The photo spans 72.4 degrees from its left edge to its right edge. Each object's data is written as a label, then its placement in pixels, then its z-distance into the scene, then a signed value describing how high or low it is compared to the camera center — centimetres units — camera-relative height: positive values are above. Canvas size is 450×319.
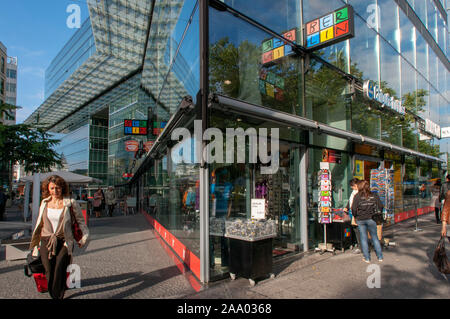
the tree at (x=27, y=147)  1575 +182
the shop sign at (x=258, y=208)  556 -52
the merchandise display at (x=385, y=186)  1002 -22
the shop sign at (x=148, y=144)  1594 +192
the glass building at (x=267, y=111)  593 +199
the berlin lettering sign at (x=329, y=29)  785 +403
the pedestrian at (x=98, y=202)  2030 -142
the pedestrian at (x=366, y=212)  659 -72
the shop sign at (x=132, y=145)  2448 +285
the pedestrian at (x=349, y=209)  734 -74
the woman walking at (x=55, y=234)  412 -73
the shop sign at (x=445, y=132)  2253 +348
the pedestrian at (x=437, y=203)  1309 -103
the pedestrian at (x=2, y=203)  1583 -113
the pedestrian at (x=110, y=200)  2145 -136
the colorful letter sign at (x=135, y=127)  1762 +307
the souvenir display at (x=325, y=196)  745 -40
